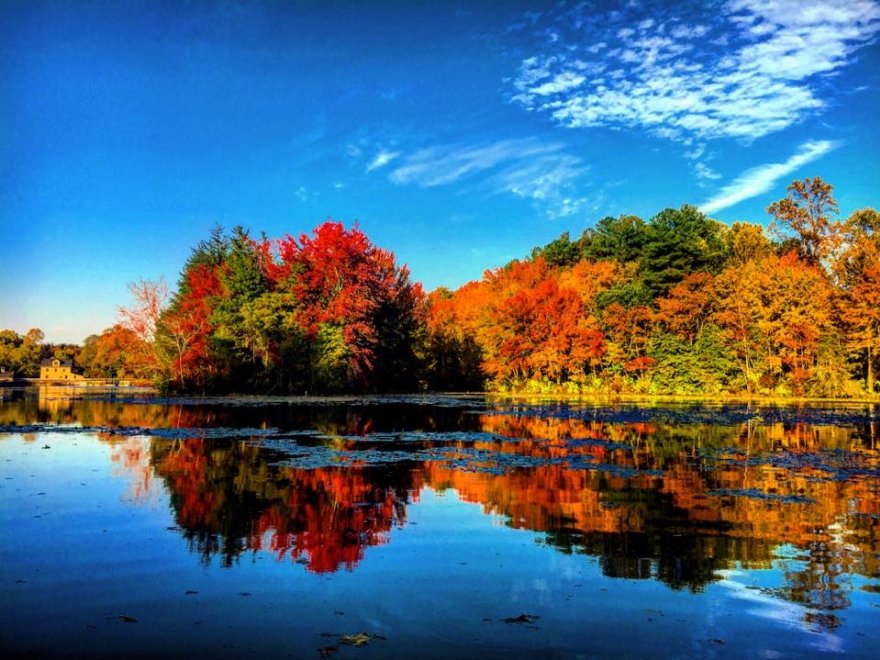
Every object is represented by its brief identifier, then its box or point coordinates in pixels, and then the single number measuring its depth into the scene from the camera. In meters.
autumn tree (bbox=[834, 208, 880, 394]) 41.84
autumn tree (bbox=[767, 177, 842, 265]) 54.97
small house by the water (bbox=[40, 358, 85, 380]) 132.00
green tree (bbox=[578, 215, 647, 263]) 56.89
